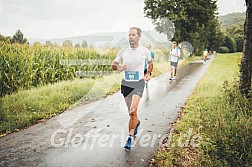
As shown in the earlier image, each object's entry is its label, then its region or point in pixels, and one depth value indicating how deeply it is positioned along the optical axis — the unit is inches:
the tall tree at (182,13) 1370.6
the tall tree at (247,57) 264.1
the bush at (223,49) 3865.7
